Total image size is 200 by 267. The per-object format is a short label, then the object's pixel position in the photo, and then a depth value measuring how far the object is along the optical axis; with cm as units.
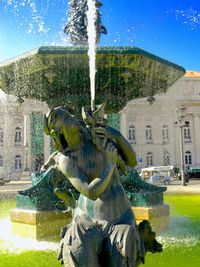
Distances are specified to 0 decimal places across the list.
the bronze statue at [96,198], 222
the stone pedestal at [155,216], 608
